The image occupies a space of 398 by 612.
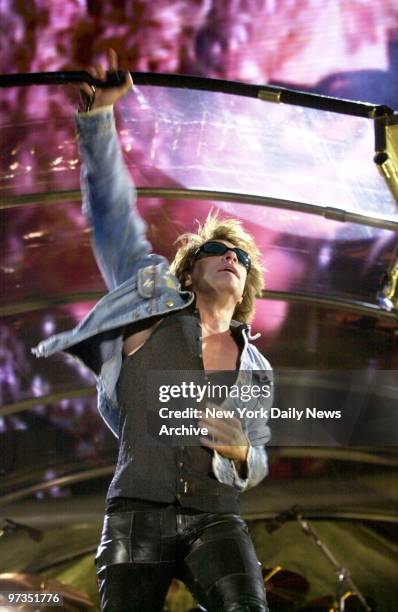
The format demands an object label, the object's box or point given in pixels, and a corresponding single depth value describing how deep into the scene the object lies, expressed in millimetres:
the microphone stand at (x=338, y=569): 6032
